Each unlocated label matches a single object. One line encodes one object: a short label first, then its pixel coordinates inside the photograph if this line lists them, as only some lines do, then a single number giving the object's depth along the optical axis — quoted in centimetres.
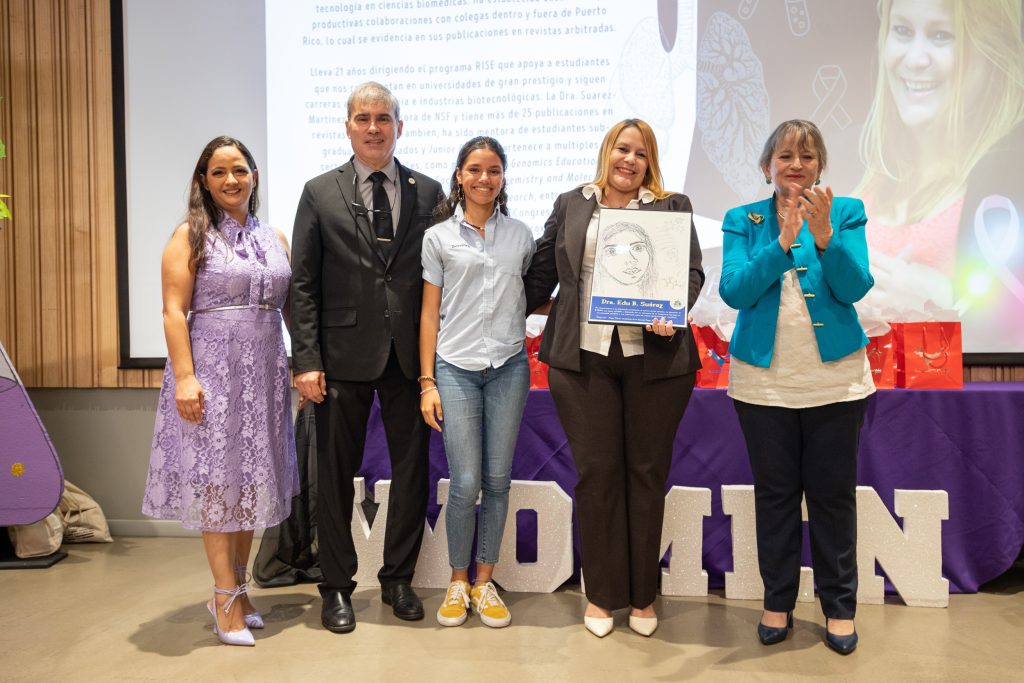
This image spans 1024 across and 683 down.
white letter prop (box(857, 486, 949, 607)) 273
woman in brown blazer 236
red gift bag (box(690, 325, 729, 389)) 302
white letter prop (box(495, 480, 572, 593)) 290
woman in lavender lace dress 235
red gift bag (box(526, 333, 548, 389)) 303
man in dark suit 247
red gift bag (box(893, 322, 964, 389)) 286
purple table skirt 281
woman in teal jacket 226
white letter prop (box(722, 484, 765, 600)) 280
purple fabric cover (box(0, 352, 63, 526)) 330
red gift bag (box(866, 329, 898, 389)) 290
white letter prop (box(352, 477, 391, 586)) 295
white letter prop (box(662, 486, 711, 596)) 283
